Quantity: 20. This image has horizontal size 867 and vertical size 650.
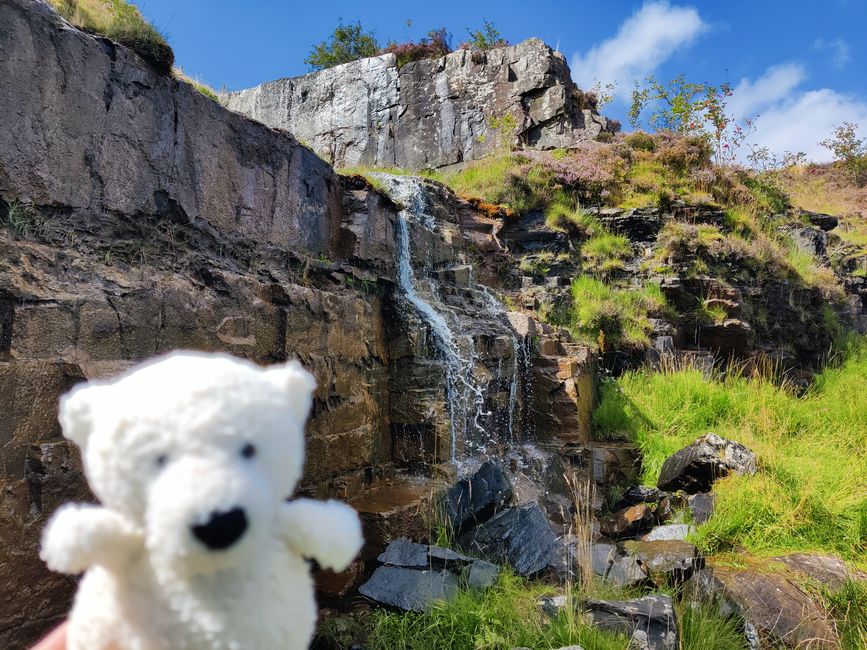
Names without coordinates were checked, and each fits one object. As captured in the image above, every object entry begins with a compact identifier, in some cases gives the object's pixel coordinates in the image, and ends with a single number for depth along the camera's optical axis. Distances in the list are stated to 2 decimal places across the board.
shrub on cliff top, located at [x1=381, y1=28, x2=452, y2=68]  16.52
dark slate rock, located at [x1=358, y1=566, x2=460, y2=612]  3.15
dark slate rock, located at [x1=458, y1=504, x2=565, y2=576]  3.70
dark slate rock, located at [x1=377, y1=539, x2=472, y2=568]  3.48
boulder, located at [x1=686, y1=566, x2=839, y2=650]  3.31
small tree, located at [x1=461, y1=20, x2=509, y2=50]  16.27
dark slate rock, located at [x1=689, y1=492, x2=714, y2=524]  4.80
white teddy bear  0.89
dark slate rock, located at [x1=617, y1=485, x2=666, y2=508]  5.50
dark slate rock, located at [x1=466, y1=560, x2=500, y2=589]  3.27
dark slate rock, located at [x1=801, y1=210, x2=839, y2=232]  13.12
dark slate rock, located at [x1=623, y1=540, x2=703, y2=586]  3.64
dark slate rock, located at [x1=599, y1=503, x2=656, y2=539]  5.01
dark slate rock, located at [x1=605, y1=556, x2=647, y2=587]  3.55
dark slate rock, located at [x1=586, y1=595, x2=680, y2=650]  2.83
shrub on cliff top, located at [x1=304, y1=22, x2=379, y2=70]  18.50
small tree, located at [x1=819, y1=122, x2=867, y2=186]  19.02
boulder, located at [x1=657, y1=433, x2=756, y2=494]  5.24
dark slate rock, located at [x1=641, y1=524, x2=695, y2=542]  4.58
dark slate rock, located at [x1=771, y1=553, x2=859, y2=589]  3.69
